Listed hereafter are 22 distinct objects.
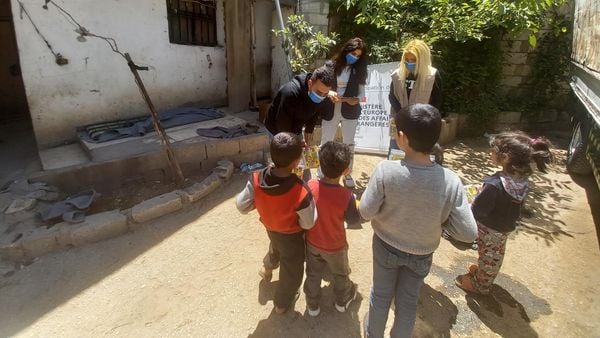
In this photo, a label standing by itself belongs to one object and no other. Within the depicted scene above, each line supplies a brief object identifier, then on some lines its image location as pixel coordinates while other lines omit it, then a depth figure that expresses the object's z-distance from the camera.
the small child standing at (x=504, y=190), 2.28
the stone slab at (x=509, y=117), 7.15
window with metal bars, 6.04
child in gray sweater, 1.71
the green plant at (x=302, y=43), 5.47
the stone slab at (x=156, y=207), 3.67
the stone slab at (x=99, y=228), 3.35
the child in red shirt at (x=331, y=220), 2.12
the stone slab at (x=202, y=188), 4.06
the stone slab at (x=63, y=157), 4.36
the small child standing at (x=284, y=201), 2.09
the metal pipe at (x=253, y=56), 6.54
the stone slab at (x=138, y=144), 4.48
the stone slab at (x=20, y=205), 3.54
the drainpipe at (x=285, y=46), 5.50
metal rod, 3.87
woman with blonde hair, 3.40
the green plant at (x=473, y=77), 6.48
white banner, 5.35
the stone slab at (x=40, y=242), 3.20
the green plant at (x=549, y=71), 6.91
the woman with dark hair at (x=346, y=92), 3.50
